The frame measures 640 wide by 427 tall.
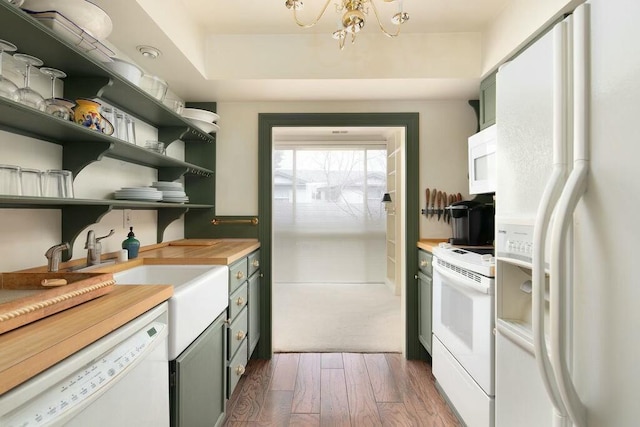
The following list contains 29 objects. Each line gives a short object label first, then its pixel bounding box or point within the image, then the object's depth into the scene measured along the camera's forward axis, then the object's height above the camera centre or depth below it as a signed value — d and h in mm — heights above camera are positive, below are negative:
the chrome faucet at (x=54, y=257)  1229 -170
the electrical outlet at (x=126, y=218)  1921 -34
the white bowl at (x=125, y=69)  1450 +662
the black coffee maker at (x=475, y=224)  2184 -80
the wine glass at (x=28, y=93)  1057 +400
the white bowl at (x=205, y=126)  2398 +664
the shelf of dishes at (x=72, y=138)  1053 +317
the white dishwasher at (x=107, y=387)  559 -366
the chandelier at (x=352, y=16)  1297 +806
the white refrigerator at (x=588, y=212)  672 +0
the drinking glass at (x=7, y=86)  977 +392
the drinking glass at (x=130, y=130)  1681 +435
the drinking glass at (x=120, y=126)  1611 +438
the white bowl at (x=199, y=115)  2363 +727
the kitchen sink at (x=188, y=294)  1130 -350
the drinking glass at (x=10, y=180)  1028 +105
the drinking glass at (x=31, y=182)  1104 +105
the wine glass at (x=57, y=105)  1177 +401
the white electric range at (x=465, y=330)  1480 -635
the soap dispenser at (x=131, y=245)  1749 -177
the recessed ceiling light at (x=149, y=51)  1833 +934
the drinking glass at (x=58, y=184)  1195 +111
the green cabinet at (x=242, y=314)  1830 -671
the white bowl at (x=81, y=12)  1167 +755
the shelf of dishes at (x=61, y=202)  985 +41
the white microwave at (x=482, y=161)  1967 +332
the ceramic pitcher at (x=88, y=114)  1329 +412
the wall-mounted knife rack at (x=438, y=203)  2652 +76
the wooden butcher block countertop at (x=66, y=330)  556 -255
